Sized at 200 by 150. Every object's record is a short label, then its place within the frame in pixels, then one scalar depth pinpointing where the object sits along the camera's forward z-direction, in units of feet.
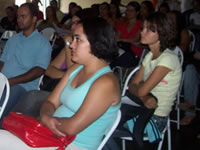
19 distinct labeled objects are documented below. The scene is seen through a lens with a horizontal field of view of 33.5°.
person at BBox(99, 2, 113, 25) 17.60
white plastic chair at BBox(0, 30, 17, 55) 14.47
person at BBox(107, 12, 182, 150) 7.06
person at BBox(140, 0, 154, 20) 16.05
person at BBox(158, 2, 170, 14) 15.27
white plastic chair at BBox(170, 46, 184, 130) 10.46
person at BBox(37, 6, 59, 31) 18.70
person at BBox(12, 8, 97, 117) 6.29
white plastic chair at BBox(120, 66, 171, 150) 6.90
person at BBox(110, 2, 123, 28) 18.04
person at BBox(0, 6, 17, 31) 21.25
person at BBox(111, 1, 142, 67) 12.42
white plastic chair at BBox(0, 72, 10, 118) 6.21
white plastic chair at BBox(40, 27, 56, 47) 15.97
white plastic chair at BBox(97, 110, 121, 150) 5.07
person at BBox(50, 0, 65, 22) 22.12
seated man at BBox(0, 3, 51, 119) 8.23
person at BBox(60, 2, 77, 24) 19.02
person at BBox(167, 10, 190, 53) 11.59
